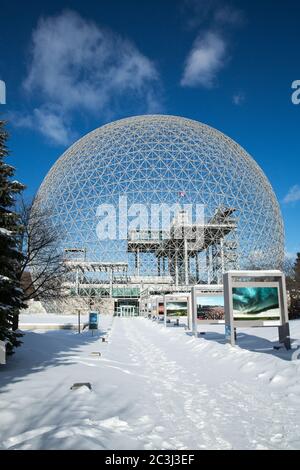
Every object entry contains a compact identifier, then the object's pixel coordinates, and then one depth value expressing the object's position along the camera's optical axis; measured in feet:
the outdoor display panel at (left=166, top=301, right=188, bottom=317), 100.99
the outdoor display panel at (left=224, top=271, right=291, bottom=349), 46.70
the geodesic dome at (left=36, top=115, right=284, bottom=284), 156.76
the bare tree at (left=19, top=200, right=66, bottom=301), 54.03
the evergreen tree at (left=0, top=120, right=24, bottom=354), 30.13
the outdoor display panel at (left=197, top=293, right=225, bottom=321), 72.13
